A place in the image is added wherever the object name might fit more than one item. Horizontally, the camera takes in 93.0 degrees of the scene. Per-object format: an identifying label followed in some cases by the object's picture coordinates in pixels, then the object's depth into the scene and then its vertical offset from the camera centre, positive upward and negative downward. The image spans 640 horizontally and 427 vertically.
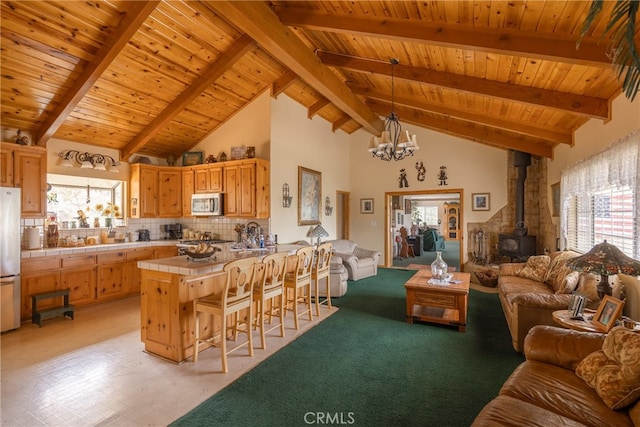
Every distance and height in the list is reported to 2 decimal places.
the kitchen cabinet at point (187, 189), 6.02 +0.45
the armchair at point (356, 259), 6.42 -1.09
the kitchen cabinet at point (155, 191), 5.69 +0.39
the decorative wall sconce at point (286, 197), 5.85 +0.27
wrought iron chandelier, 4.32 +0.94
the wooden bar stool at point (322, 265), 4.28 -0.81
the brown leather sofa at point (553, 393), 1.50 -1.04
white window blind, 2.73 +0.12
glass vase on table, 4.25 -0.84
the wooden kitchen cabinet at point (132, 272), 5.19 -1.04
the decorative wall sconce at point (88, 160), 4.94 +0.88
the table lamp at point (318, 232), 6.21 -0.45
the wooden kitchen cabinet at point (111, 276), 4.84 -1.05
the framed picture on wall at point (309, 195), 6.37 +0.34
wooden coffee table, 3.75 -1.16
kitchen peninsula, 2.90 -0.88
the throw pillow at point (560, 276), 3.43 -0.82
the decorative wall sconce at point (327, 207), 7.49 +0.09
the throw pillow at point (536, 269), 4.46 -0.89
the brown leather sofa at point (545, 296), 3.02 -0.96
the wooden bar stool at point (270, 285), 3.28 -0.86
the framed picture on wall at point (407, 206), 12.52 +0.18
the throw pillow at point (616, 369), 1.57 -0.90
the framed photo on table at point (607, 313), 2.19 -0.78
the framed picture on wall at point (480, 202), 7.06 +0.19
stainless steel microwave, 5.54 +0.13
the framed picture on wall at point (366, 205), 8.34 +0.13
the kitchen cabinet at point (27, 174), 3.97 +0.52
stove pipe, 6.37 +0.55
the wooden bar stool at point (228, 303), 2.78 -0.88
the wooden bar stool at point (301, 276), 3.84 -0.85
